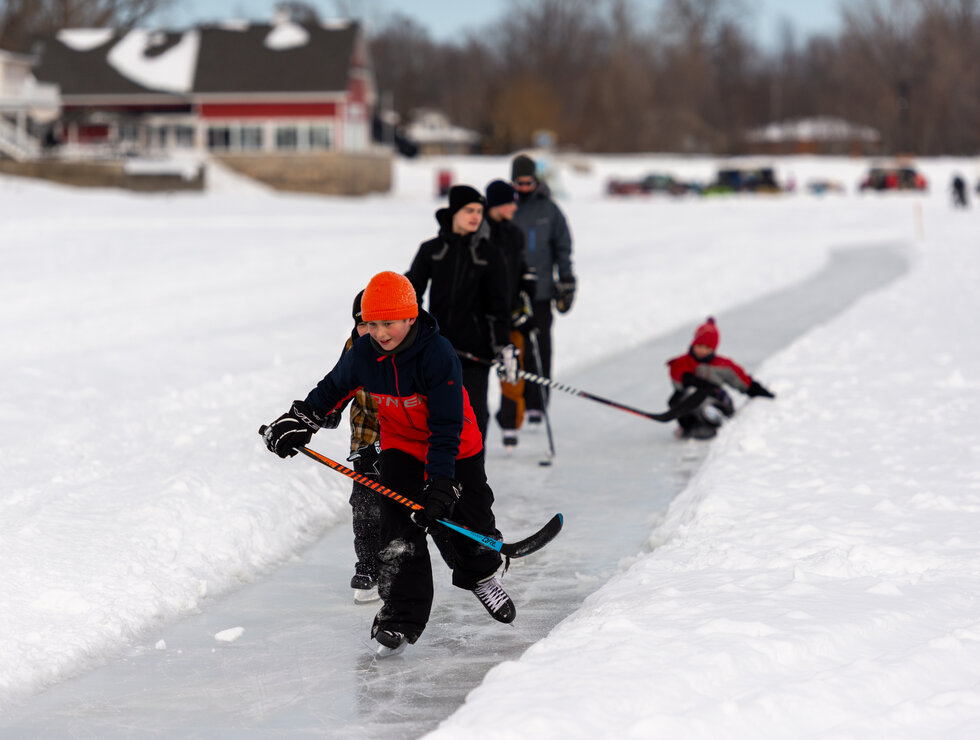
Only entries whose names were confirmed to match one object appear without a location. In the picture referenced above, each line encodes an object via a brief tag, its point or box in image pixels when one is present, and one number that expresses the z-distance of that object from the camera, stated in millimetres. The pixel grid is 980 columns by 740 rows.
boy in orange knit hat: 8937
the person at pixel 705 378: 17391
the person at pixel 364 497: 10461
